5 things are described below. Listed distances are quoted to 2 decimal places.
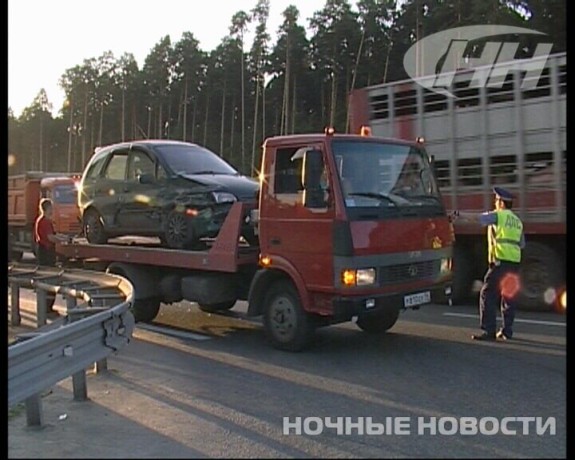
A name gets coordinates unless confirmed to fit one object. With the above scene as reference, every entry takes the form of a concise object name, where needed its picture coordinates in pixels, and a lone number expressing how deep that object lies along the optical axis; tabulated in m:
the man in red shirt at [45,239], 10.26
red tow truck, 6.54
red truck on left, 18.02
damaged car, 8.20
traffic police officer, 7.57
